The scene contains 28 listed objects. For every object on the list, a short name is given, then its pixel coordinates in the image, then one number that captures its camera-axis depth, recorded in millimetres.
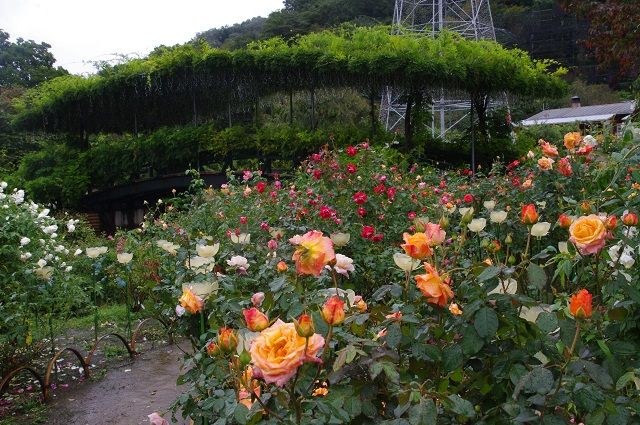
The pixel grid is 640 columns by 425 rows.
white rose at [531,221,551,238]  1310
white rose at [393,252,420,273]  1163
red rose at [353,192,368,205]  3607
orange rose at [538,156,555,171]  3450
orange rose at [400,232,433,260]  1104
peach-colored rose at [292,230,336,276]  1105
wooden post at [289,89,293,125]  11793
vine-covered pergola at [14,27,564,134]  10516
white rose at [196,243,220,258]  1620
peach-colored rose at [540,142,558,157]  3498
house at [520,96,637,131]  27312
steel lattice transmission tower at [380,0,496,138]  12391
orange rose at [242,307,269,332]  947
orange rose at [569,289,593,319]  919
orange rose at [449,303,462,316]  1119
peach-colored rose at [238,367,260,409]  1014
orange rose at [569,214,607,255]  1101
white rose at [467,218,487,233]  1516
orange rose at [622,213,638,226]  1223
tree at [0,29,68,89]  32553
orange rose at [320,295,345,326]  913
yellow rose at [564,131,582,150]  3186
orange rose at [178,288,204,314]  1384
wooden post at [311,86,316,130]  11307
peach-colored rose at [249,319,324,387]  823
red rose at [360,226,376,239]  2885
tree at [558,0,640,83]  6496
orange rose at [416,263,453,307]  1037
